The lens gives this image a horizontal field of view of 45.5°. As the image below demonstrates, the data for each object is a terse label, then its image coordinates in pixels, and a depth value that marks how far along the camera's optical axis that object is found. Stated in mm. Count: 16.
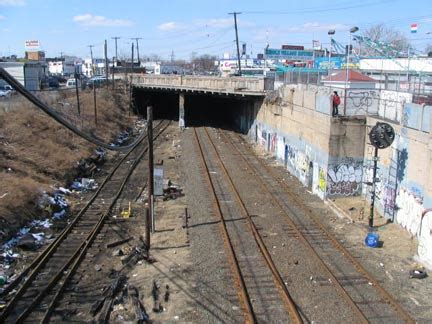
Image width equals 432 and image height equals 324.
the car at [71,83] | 77344
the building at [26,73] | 66812
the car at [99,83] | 70838
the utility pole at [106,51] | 66175
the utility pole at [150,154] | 18312
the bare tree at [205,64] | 177162
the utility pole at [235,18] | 69325
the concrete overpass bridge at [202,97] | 43900
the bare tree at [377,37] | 75500
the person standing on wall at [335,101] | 23078
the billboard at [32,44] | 158312
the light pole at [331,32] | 38500
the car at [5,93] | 53603
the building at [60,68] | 138150
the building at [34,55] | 166150
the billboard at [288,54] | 78225
